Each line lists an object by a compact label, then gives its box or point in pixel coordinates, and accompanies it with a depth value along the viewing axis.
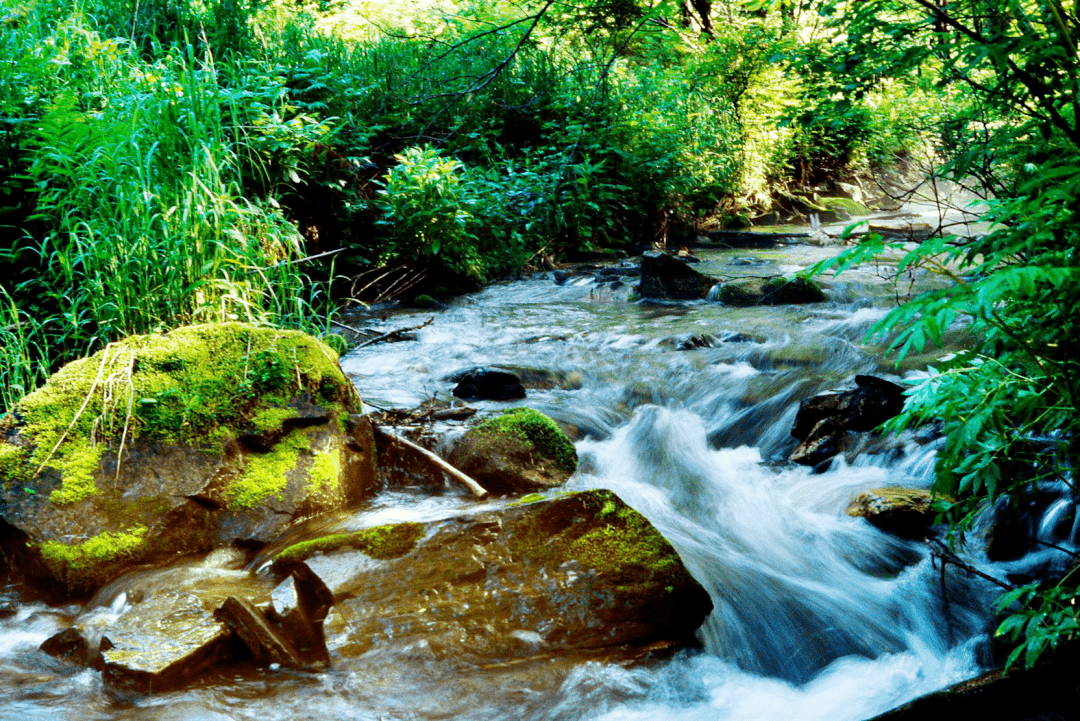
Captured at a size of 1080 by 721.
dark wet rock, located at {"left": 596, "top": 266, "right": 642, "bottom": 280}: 10.14
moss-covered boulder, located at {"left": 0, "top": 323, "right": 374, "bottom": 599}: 3.16
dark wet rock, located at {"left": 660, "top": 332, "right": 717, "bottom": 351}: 6.84
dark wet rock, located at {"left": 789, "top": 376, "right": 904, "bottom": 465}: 4.64
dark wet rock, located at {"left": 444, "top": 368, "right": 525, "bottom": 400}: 5.48
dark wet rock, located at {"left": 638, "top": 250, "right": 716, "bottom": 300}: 9.00
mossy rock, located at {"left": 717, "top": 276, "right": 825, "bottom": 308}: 8.54
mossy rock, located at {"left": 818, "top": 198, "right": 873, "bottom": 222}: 16.52
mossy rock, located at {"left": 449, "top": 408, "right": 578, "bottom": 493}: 4.03
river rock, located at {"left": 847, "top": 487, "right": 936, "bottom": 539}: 3.72
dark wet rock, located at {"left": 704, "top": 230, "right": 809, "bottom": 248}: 13.12
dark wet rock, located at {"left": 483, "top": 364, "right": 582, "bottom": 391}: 5.94
